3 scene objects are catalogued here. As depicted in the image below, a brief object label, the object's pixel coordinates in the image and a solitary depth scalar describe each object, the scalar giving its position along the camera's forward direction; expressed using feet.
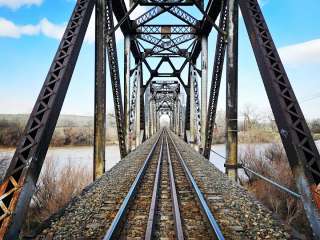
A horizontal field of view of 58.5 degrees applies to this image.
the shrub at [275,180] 52.70
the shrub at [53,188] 60.29
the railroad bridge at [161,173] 11.56
